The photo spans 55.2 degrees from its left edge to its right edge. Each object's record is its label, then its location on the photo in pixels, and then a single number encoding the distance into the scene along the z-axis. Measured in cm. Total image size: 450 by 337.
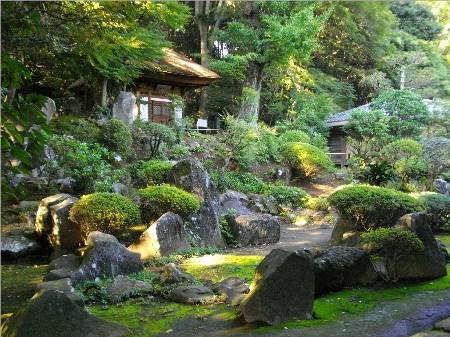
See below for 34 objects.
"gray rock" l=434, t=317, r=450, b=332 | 427
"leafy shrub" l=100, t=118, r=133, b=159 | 1462
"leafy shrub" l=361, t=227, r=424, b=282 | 619
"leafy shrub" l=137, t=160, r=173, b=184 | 1100
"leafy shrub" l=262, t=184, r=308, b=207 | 1605
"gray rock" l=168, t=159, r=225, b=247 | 932
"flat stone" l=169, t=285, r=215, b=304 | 560
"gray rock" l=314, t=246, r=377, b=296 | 578
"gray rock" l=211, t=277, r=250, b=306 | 554
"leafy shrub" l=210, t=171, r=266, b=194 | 1523
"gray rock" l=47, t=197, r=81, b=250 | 858
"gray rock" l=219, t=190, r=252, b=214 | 1215
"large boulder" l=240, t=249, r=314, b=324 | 479
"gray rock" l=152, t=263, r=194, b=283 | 636
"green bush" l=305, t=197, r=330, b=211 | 1412
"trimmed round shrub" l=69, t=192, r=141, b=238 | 796
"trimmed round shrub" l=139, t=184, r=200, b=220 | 884
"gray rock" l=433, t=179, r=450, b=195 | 1556
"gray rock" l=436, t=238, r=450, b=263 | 755
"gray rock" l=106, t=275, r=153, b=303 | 572
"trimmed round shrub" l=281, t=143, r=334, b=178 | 1902
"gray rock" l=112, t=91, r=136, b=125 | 1786
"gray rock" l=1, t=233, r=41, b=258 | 858
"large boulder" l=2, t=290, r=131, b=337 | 400
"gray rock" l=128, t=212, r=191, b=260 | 802
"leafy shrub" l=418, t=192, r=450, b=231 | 1109
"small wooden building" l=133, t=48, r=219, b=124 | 2030
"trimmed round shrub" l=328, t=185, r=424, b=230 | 891
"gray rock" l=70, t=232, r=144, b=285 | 625
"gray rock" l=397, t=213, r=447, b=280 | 628
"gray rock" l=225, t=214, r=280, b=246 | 991
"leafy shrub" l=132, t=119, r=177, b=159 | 1593
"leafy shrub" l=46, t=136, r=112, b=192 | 1129
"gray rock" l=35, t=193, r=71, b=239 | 905
